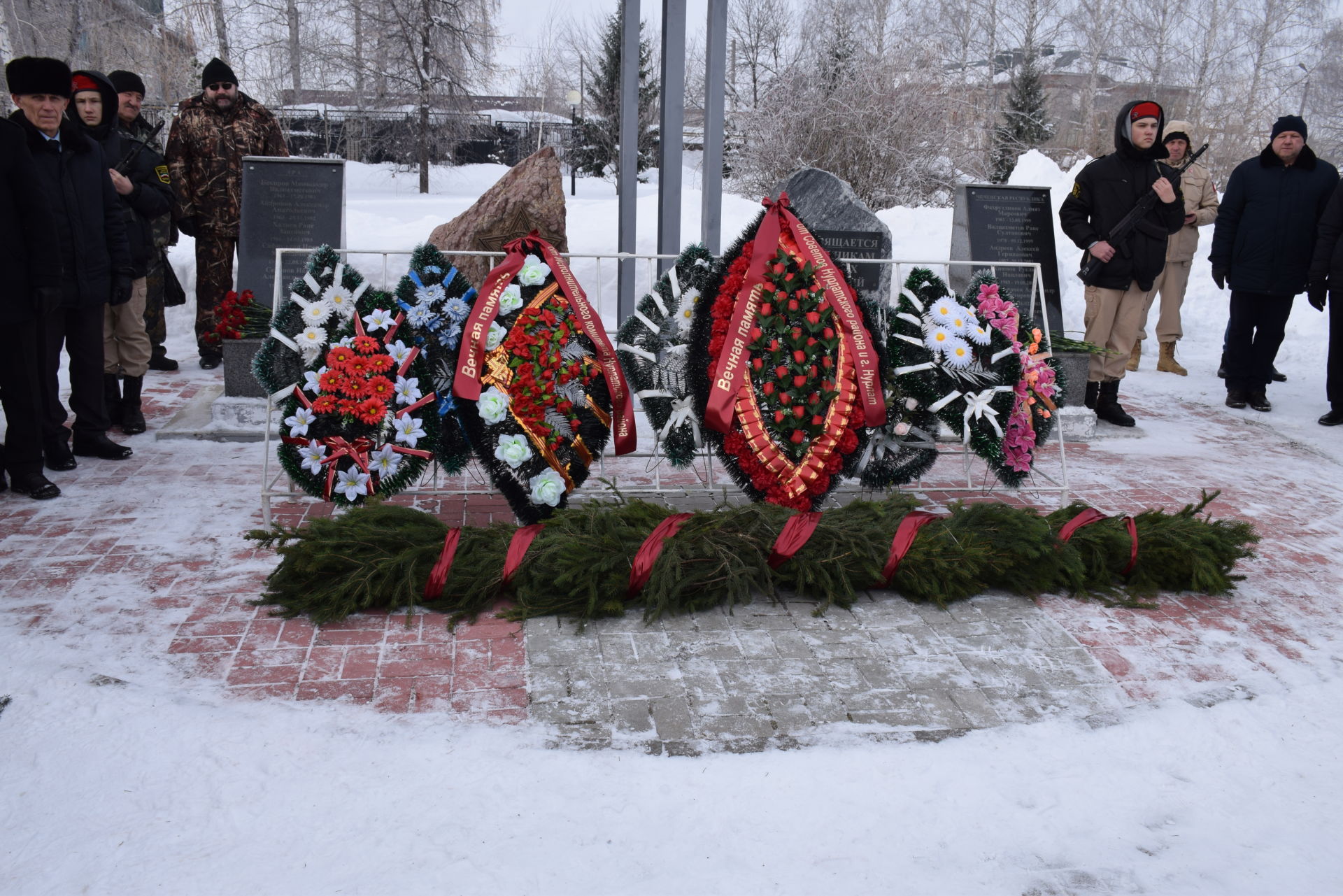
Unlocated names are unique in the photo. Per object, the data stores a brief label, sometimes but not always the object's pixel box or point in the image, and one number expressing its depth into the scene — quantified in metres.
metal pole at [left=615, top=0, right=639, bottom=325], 7.35
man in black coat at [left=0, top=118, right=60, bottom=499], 5.03
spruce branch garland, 4.05
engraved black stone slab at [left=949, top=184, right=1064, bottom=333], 8.25
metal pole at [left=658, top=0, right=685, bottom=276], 7.27
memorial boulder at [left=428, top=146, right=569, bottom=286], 10.26
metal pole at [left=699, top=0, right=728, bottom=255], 7.15
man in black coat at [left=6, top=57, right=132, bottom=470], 5.28
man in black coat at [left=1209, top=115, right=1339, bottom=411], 7.66
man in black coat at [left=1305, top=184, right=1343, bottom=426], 7.33
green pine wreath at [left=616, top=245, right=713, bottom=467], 4.70
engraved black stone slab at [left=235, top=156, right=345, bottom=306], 7.73
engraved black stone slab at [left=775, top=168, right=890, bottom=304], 8.23
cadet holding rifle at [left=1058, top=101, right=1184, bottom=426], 7.00
